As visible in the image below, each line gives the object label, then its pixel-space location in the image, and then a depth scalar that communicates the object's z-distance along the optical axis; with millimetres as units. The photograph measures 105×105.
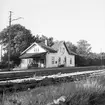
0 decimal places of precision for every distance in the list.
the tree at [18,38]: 47100
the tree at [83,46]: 85425
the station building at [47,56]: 35094
